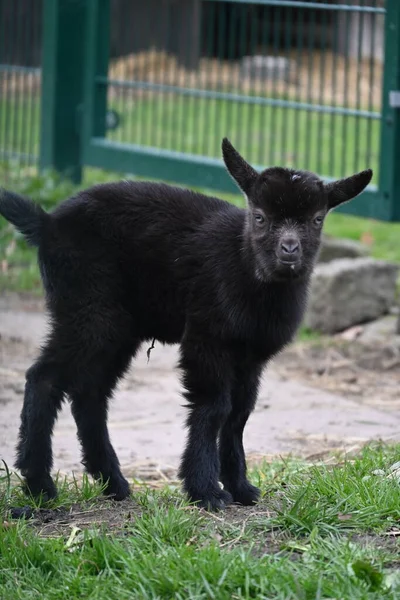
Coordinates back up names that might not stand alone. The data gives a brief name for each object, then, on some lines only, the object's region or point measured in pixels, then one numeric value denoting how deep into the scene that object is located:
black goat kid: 10.01
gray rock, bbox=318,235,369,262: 20.31
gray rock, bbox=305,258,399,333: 18.12
